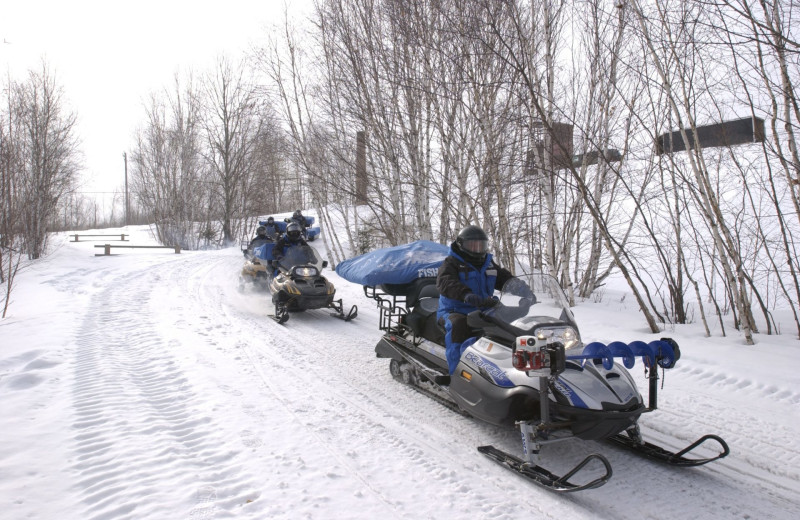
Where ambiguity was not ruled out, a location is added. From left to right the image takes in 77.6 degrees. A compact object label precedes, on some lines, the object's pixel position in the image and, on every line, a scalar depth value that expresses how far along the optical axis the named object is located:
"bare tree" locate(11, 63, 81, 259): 16.39
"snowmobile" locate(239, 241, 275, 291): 11.36
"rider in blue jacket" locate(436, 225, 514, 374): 4.25
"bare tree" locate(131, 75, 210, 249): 30.30
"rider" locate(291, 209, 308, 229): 10.66
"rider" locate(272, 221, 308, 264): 9.90
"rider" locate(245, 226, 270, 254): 12.15
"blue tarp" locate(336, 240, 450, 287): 5.56
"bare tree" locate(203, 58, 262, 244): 28.61
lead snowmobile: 3.02
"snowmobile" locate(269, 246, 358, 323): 8.27
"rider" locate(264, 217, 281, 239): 12.23
